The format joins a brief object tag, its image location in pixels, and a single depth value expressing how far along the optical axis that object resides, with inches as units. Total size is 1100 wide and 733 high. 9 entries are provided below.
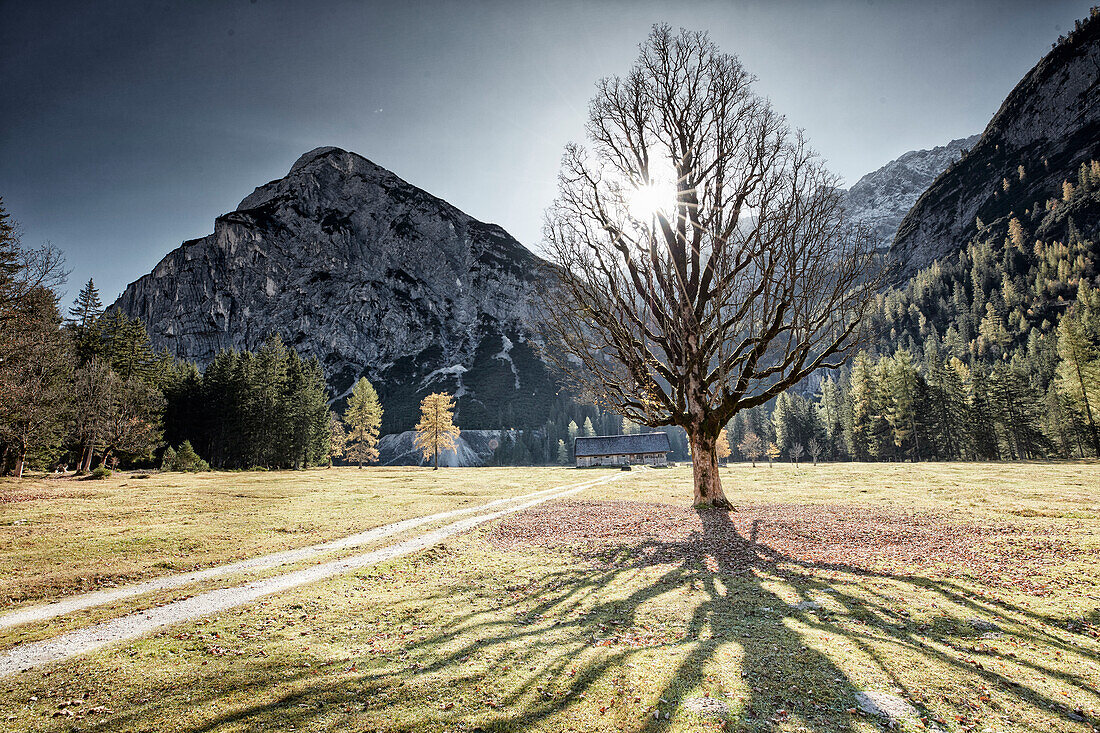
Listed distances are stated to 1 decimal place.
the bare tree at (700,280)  660.1
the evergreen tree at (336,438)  3075.8
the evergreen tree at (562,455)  5364.2
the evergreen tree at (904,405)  2694.4
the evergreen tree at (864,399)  2950.3
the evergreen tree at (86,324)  1929.1
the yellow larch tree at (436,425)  2485.2
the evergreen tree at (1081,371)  1999.3
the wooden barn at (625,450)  3553.2
